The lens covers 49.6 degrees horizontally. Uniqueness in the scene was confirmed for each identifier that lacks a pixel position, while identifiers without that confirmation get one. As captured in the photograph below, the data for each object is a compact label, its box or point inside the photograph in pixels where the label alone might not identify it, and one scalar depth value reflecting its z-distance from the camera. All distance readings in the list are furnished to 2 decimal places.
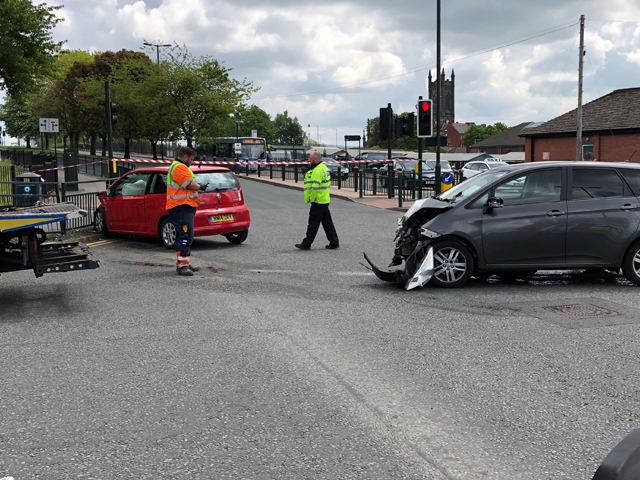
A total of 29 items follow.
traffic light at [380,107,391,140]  22.62
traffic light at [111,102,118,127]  25.86
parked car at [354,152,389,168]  46.78
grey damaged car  8.73
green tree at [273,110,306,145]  146.25
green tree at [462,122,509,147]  127.38
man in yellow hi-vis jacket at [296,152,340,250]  12.45
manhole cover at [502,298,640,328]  6.94
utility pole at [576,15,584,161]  37.66
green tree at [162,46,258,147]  45.59
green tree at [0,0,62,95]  26.41
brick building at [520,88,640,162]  42.41
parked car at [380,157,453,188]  28.05
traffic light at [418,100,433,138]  21.44
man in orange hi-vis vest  9.75
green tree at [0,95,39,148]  89.31
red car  12.55
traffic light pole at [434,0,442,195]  21.78
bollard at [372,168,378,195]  28.98
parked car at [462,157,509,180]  34.88
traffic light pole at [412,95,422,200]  24.07
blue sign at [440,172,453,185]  20.94
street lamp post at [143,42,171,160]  52.62
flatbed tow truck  7.36
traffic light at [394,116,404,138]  22.25
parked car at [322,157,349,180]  37.63
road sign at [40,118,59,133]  25.07
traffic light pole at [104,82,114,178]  25.45
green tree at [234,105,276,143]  132.59
